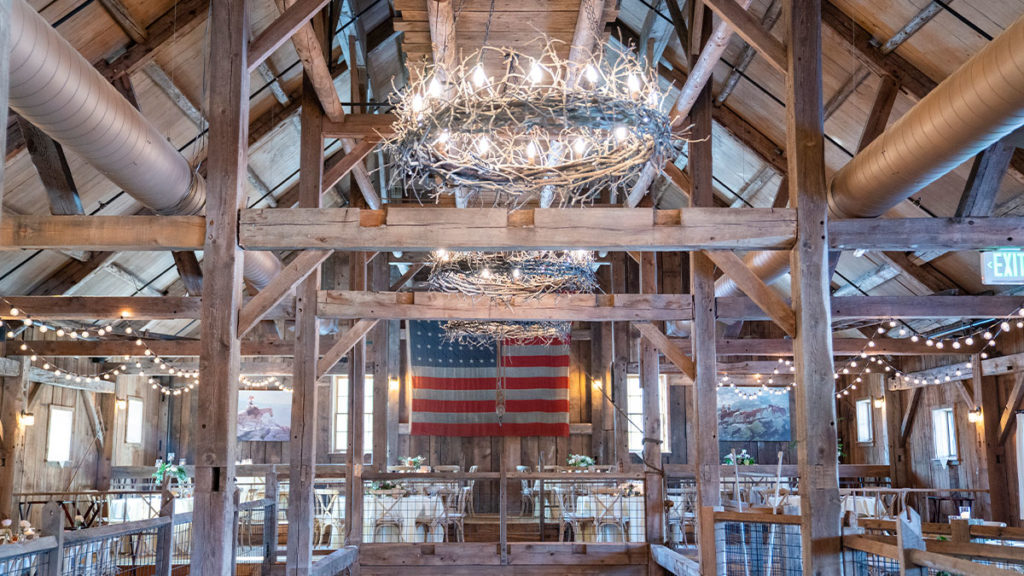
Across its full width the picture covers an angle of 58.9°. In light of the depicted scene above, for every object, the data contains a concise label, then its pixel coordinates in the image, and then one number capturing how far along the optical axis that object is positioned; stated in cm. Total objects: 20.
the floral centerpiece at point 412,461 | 1623
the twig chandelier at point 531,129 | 495
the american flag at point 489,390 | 1683
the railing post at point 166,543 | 738
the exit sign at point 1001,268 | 719
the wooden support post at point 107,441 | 1653
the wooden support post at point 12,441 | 1323
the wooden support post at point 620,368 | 1644
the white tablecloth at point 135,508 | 1430
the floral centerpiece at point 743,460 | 1758
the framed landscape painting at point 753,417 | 1936
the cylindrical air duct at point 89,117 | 432
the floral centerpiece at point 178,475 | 1559
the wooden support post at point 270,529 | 1034
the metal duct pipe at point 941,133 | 460
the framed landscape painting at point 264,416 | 1884
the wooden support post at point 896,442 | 1634
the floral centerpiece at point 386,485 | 1352
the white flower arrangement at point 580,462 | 1602
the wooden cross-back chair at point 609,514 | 1295
